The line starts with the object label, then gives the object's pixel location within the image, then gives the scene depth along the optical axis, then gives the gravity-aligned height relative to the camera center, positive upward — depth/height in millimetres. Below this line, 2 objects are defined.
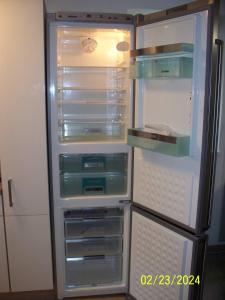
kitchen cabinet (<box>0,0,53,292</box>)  1723 -314
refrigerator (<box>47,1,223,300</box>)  1433 -305
